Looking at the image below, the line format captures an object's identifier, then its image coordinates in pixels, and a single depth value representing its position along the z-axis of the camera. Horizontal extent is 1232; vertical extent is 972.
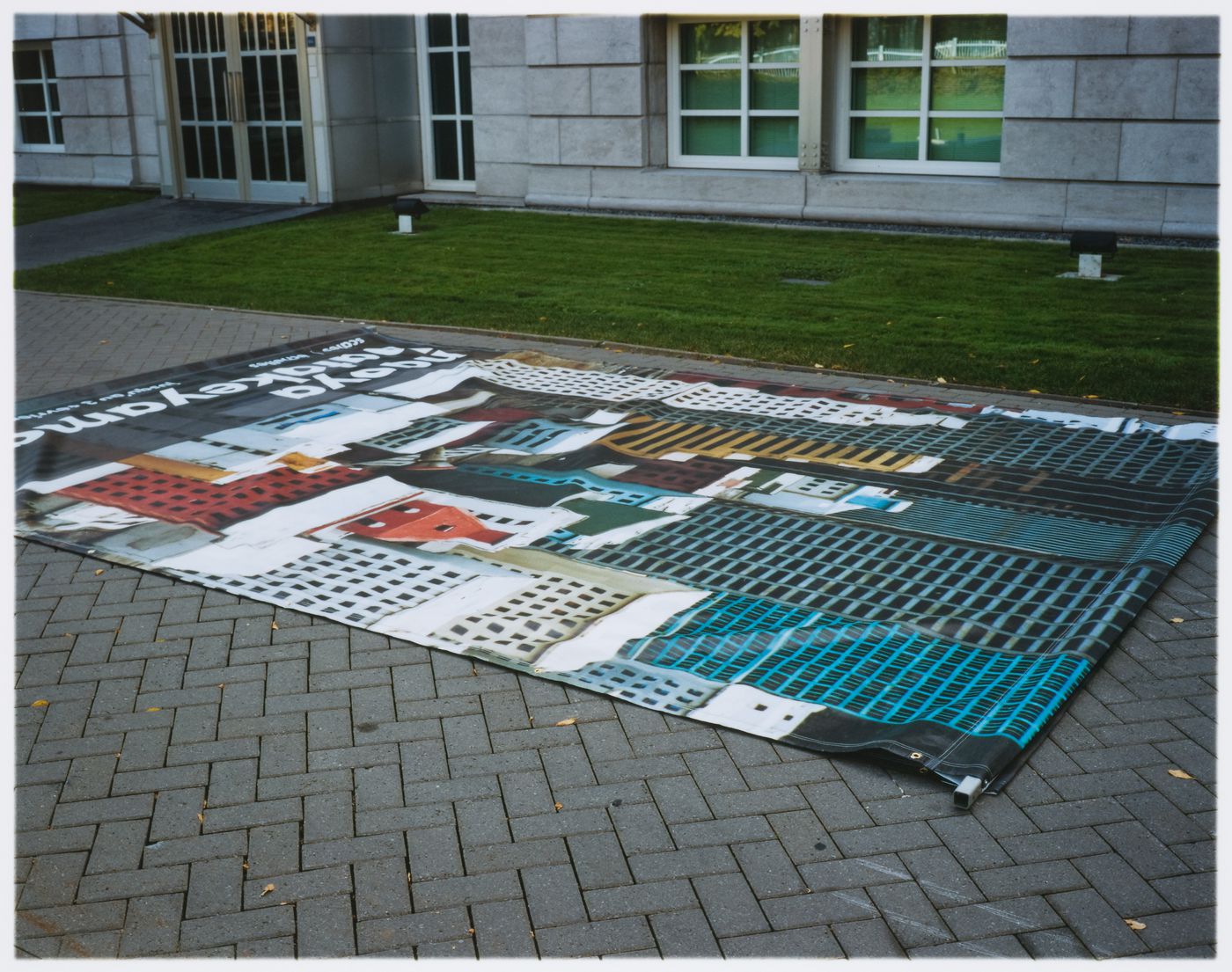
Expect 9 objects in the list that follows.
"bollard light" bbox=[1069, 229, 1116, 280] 12.66
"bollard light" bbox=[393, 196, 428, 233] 17.09
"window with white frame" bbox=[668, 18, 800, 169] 17.47
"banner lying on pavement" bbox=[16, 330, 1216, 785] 5.11
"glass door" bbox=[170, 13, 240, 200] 20.20
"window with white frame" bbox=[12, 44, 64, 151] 23.95
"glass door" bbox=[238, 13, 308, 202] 19.48
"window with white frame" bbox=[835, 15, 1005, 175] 16.23
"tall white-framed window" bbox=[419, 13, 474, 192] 20.08
